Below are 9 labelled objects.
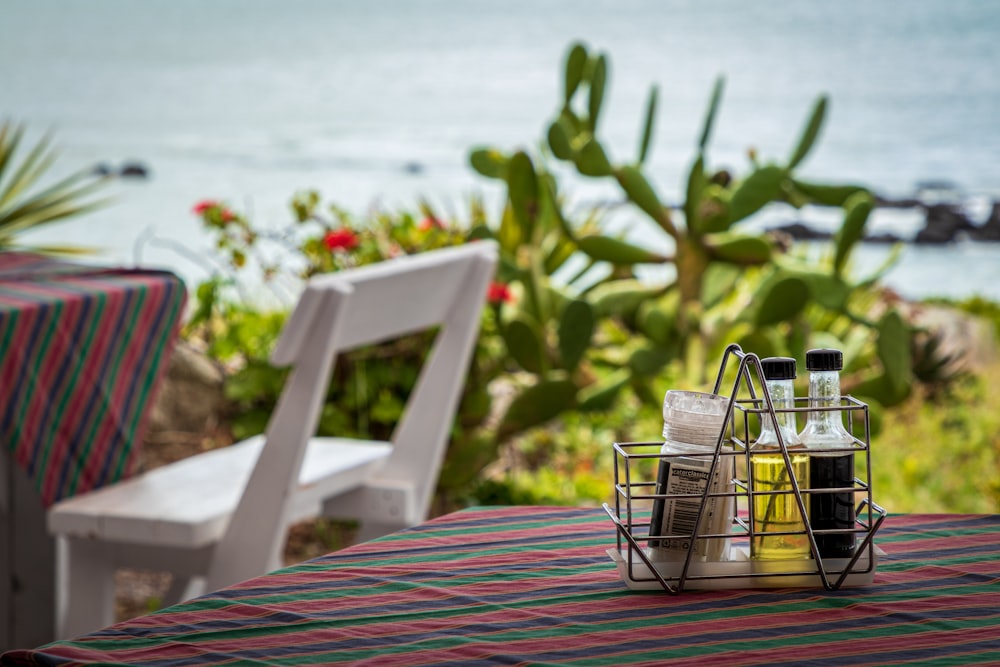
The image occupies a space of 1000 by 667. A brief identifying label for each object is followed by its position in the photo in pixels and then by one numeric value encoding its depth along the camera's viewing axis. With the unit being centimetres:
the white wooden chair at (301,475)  372
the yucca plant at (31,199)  724
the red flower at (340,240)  685
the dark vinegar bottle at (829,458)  257
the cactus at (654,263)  661
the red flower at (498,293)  707
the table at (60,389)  430
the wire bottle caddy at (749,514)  255
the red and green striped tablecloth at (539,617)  241
